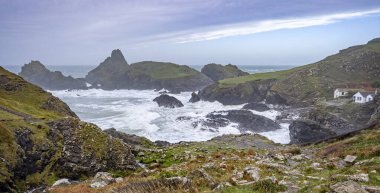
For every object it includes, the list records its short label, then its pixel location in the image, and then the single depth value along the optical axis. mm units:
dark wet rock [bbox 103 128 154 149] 39906
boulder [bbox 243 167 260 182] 13430
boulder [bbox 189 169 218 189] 12262
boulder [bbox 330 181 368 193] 9612
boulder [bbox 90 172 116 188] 16378
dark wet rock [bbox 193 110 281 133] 71688
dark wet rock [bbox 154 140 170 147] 46688
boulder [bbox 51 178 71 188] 21412
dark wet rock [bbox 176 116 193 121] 80625
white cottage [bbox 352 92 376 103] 81250
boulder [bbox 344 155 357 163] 17553
